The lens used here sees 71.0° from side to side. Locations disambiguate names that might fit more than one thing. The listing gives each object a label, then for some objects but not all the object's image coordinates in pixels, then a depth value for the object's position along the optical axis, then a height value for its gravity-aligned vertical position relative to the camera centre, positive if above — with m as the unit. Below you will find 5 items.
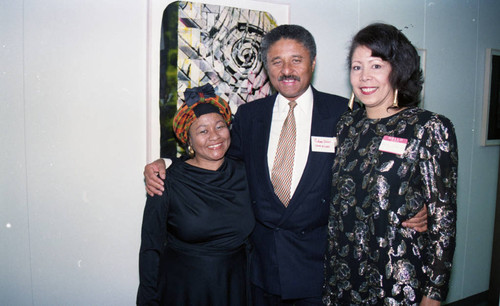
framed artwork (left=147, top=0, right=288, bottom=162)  2.37 +0.54
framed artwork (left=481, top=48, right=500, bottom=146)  3.81 +0.39
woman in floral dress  1.47 -0.23
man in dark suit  1.93 -0.25
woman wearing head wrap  1.92 -0.53
